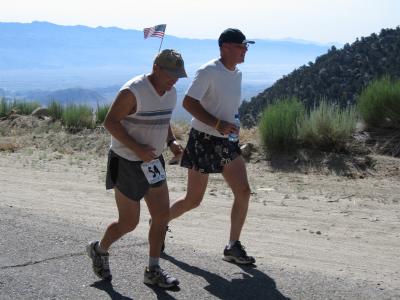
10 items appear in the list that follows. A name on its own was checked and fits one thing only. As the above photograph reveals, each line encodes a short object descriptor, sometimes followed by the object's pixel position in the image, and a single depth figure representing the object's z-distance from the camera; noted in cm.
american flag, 1200
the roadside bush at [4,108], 1894
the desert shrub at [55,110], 1780
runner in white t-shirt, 555
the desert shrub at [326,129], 1197
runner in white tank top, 478
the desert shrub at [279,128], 1224
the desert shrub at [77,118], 1649
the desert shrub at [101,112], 1681
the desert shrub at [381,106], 1264
